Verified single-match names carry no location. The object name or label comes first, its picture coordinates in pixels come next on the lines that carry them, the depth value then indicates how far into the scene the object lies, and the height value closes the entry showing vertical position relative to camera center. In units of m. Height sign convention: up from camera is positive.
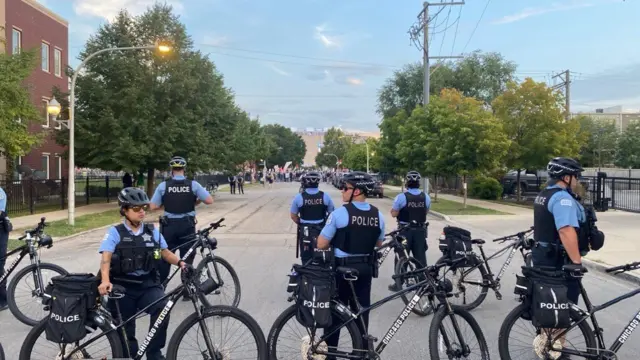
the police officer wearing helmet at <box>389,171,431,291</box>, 7.61 -0.64
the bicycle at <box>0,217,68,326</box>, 6.60 -1.28
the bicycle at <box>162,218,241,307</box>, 6.95 -1.20
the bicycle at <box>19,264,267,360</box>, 4.27 -1.25
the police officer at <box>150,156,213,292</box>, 7.44 -0.53
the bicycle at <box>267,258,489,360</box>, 4.48 -1.28
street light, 18.41 +0.06
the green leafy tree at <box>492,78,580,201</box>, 27.30 +2.27
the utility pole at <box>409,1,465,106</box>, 32.25 +7.97
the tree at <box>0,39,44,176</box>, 17.45 +1.83
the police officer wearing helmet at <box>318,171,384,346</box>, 4.70 -0.57
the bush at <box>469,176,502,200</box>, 33.62 -1.07
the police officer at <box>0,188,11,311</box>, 6.99 -0.93
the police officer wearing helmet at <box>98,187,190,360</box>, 4.42 -0.78
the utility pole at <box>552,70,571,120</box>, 46.22 +7.46
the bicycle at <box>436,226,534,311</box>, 7.05 -1.33
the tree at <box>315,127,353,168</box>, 131.88 +5.26
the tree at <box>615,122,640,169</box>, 68.56 +3.04
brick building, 29.89 +6.68
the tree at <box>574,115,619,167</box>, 74.94 +3.71
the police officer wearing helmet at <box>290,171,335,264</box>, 8.10 -0.63
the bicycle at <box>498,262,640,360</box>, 4.56 -1.30
